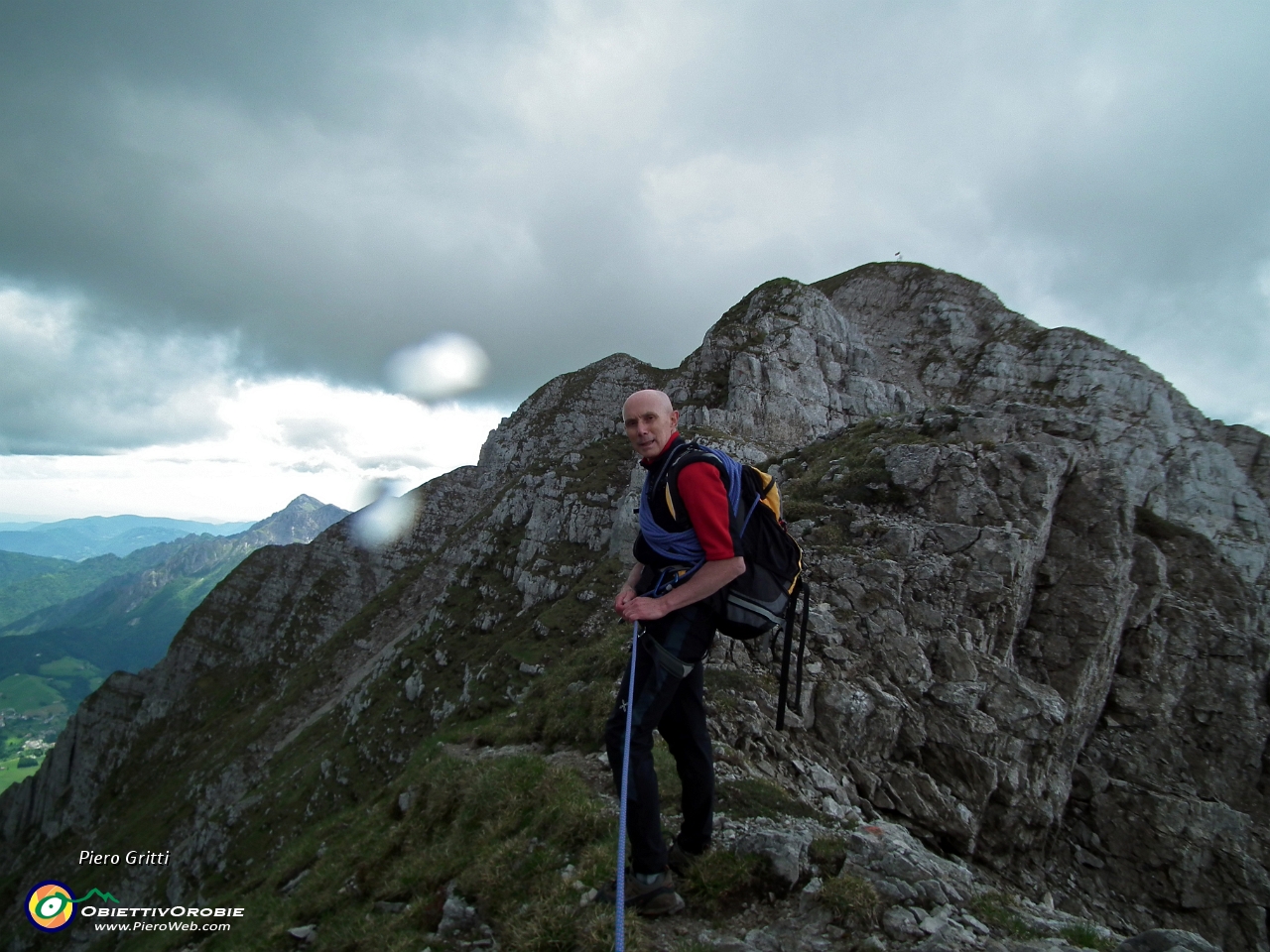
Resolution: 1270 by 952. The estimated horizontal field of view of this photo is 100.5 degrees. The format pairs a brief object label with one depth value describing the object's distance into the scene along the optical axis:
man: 4.90
